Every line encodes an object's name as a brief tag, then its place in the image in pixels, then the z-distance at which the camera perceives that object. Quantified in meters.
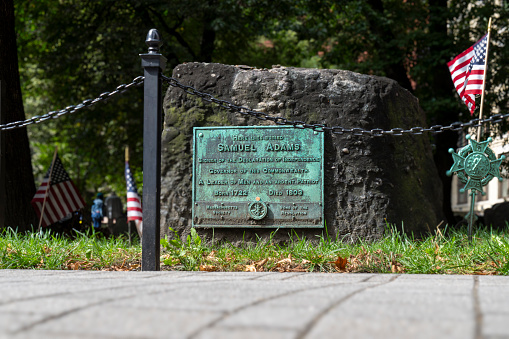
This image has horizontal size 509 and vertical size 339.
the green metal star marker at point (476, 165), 6.25
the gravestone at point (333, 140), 6.08
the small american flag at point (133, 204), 9.80
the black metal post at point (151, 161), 4.71
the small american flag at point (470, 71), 7.86
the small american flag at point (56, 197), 9.32
